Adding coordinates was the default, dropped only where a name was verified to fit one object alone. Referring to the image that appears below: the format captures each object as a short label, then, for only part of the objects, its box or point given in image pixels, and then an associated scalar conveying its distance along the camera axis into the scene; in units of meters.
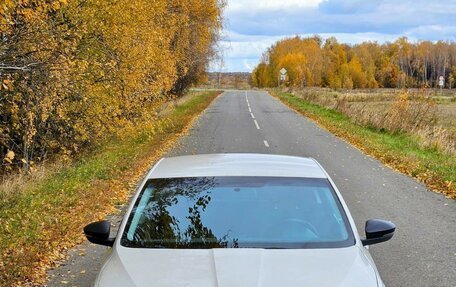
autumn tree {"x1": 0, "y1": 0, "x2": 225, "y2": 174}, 9.33
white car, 3.09
